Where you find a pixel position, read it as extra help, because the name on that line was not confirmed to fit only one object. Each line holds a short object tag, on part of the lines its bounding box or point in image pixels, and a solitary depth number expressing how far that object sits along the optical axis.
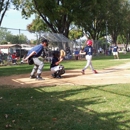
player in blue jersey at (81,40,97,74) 12.85
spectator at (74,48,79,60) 30.80
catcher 11.44
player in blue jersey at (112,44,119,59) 27.77
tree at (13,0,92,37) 32.22
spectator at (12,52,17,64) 22.72
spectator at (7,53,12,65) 22.83
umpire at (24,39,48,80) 10.68
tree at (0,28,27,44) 23.83
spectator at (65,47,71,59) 31.15
